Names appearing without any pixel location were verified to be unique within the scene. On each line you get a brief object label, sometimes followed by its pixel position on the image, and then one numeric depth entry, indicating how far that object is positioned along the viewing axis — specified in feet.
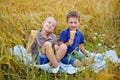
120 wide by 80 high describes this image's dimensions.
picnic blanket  11.48
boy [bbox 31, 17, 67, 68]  11.61
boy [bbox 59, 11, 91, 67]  11.74
